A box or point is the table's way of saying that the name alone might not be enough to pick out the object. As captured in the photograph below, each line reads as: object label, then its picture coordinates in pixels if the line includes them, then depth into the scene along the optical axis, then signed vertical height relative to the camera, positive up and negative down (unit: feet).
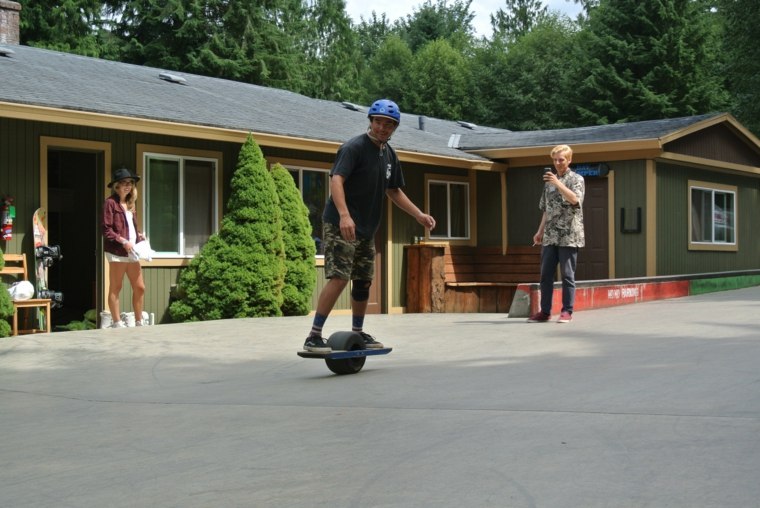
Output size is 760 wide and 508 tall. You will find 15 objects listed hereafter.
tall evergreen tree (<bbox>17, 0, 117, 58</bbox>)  108.17 +25.79
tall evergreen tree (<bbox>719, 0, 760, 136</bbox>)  110.01 +23.15
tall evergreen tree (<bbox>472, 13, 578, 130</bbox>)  155.02 +27.99
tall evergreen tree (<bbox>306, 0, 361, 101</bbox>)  160.76 +34.84
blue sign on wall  61.21 +5.56
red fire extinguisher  39.75 +1.73
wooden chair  37.63 -1.43
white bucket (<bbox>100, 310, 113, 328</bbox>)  41.50 -2.37
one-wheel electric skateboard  22.34 -2.04
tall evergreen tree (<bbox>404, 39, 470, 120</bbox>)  172.65 +30.69
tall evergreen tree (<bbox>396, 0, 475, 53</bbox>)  221.25 +53.19
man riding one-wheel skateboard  22.41 +1.04
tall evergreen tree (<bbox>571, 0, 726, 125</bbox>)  126.21 +24.96
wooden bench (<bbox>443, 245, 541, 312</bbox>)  59.26 -0.64
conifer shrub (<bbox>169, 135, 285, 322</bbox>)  44.29 +0.03
